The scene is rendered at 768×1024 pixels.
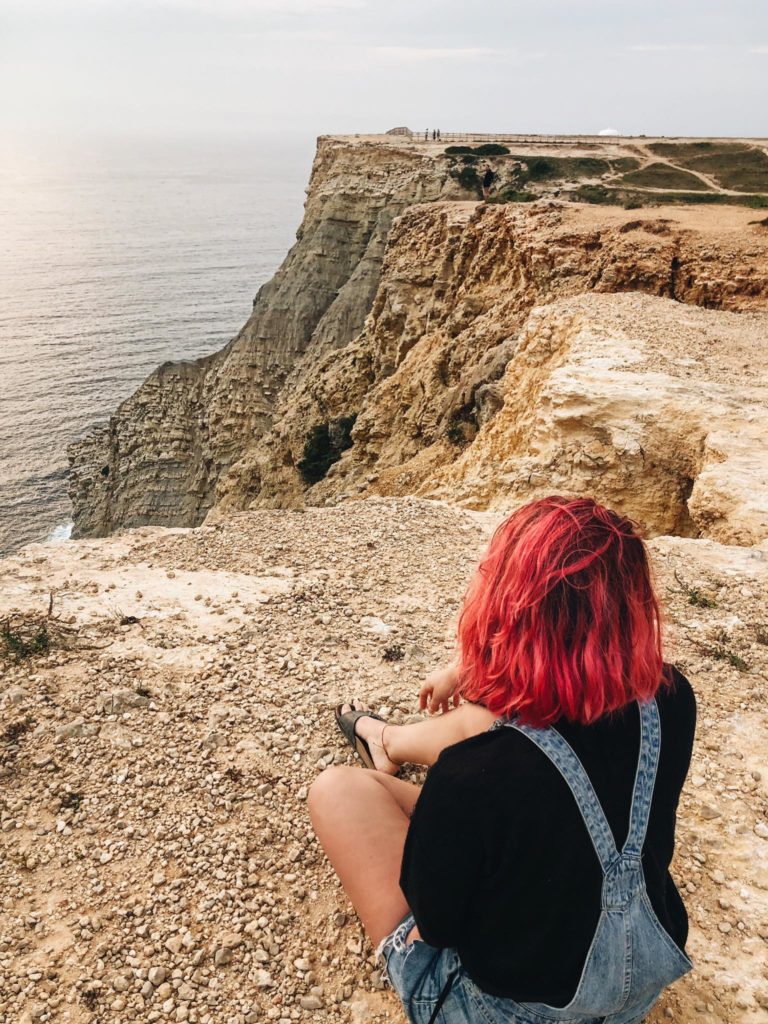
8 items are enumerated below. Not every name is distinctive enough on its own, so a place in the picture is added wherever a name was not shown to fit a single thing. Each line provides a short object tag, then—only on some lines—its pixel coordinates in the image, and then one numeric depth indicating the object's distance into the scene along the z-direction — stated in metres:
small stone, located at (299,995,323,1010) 2.99
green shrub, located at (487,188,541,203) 25.97
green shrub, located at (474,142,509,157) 38.53
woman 1.88
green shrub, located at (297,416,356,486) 25.50
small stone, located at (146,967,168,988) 3.08
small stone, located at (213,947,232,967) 3.16
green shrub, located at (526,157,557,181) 33.69
